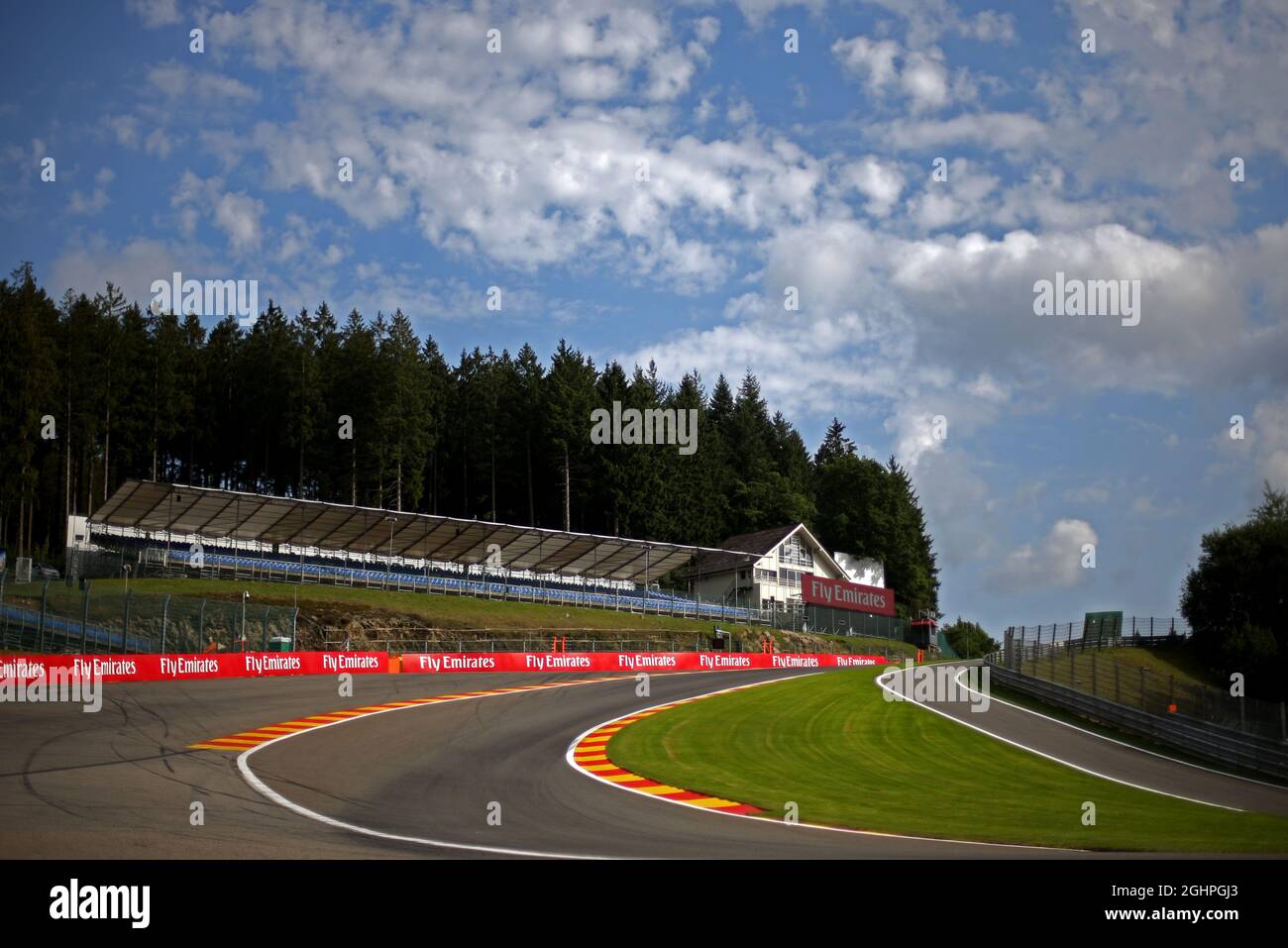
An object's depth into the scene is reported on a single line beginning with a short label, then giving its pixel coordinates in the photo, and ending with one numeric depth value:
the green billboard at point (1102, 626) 51.71
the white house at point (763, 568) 86.25
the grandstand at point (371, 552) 58.91
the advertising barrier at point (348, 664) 32.41
